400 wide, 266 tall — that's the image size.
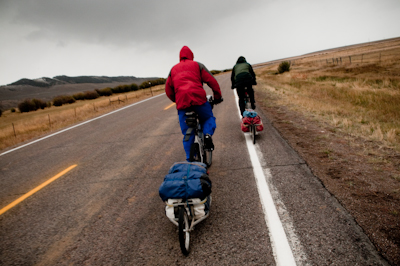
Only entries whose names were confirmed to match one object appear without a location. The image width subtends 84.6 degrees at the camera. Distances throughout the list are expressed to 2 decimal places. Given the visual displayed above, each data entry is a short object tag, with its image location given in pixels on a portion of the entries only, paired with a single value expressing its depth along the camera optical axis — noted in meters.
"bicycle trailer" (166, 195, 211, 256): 2.26
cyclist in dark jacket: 6.65
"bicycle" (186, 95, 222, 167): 3.47
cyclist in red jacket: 3.40
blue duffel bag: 2.37
